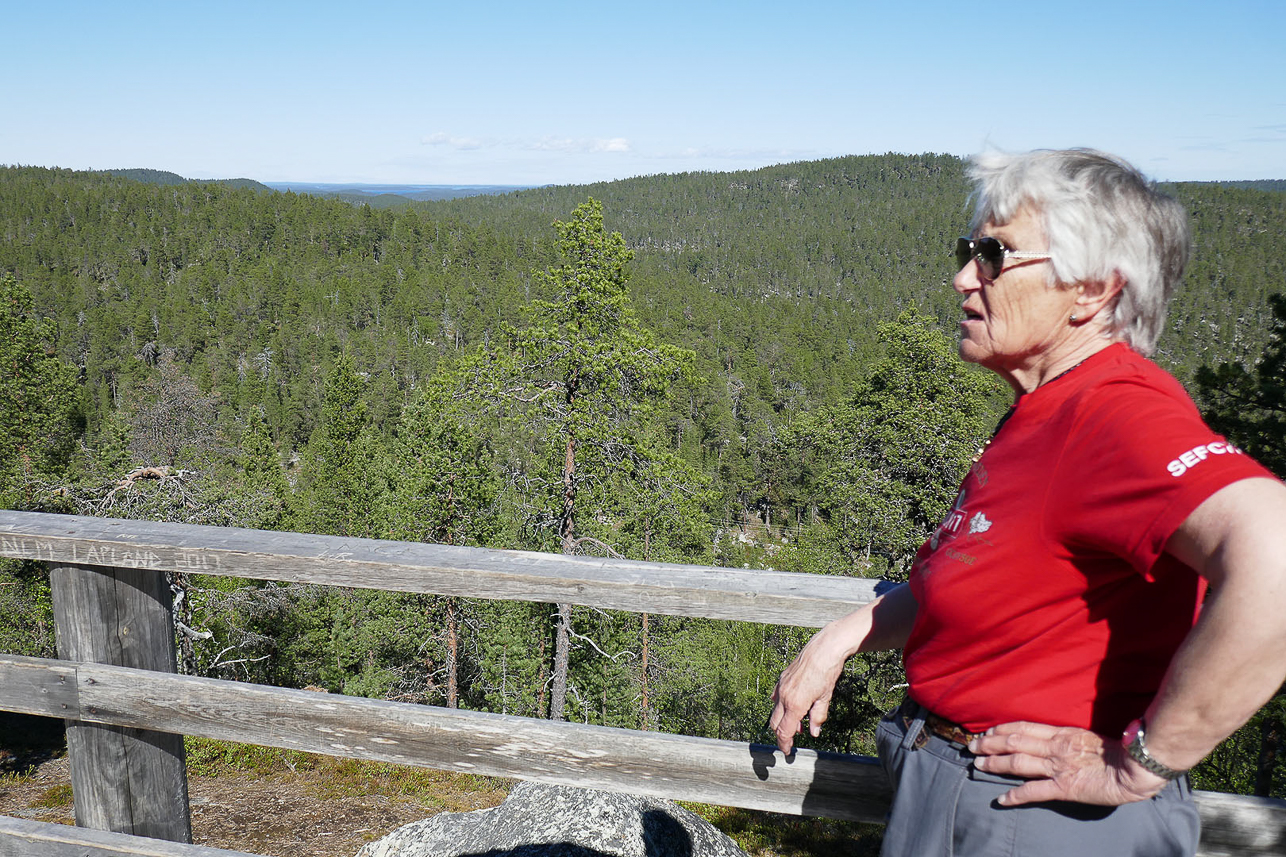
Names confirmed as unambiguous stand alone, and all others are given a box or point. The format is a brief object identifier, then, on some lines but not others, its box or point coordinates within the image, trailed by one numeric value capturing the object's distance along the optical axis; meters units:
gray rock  3.39
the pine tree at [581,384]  12.60
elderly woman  1.01
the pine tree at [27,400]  30.46
